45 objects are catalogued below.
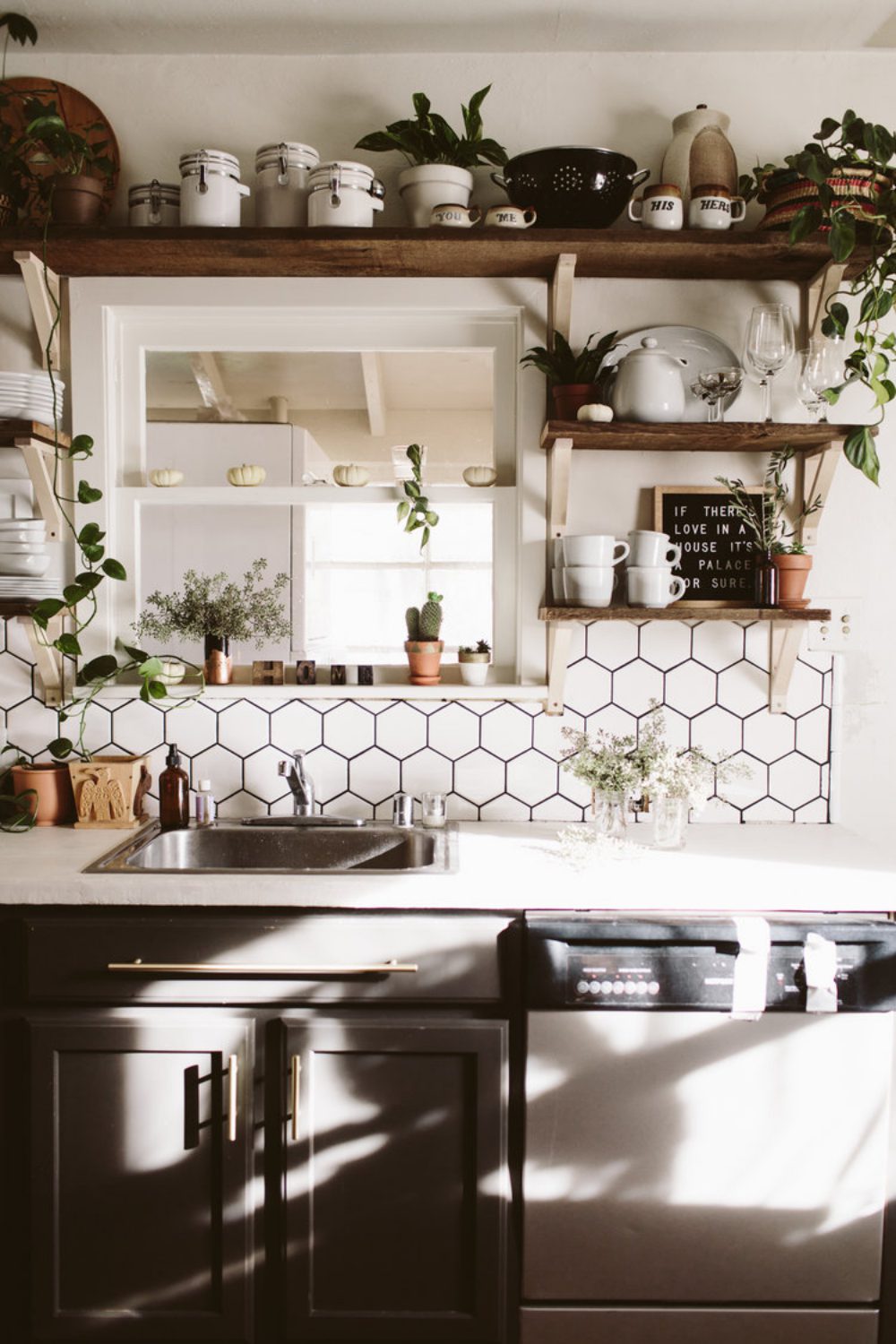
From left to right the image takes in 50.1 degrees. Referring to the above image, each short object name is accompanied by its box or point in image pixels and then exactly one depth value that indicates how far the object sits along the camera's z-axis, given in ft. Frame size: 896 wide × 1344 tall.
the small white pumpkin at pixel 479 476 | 7.55
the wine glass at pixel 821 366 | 6.71
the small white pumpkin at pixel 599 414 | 6.72
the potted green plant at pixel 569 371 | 6.97
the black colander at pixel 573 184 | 6.84
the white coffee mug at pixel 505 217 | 6.79
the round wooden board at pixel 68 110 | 7.35
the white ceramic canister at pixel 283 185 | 7.13
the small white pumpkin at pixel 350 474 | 7.54
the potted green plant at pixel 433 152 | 7.03
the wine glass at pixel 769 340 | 6.80
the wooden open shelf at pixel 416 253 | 6.75
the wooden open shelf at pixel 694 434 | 6.69
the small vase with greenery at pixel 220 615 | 7.68
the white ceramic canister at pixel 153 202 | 7.11
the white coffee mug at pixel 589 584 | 6.91
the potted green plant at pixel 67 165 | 6.68
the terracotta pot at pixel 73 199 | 6.95
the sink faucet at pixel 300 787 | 7.41
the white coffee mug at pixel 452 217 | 6.86
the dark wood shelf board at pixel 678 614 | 6.82
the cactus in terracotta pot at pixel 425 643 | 7.51
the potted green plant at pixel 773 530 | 7.05
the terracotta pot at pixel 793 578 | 7.02
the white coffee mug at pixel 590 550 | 6.89
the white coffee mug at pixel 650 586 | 6.91
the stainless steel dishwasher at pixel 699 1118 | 5.67
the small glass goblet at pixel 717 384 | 6.88
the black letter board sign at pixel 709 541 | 7.55
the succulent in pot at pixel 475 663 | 7.51
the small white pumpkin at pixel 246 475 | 7.56
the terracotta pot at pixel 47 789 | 7.30
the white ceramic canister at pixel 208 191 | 6.93
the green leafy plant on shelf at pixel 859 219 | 6.40
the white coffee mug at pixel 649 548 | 6.92
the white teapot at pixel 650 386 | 6.74
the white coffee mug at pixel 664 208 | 6.76
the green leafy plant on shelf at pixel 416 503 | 7.48
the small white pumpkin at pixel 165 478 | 7.59
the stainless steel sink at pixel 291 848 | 7.24
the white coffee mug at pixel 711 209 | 6.82
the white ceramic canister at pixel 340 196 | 6.88
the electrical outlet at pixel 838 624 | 7.68
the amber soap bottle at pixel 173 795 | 7.19
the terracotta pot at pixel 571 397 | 6.95
